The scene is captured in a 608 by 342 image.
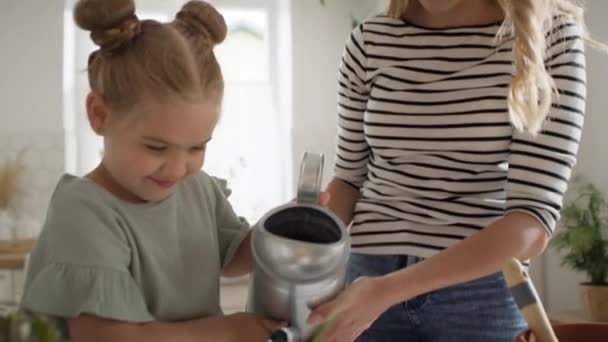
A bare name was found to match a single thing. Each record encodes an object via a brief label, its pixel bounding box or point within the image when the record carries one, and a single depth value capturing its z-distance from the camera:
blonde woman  0.93
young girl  0.72
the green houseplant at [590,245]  2.58
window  3.12
